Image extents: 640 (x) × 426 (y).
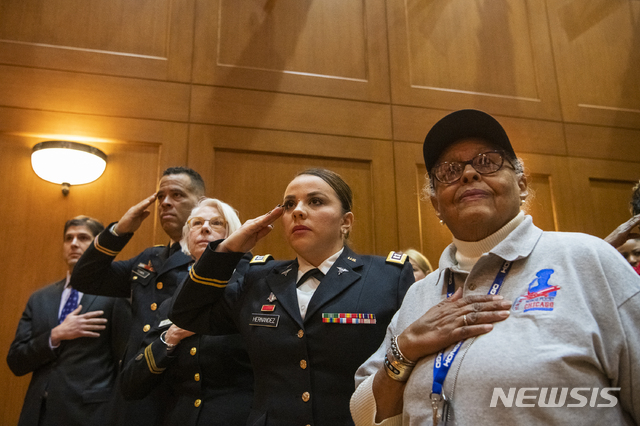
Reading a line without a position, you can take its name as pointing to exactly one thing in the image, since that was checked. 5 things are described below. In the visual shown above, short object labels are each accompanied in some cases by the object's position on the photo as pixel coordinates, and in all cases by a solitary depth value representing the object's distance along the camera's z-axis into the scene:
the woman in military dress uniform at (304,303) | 1.55
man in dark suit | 2.52
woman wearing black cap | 0.98
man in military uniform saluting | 2.29
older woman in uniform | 1.84
